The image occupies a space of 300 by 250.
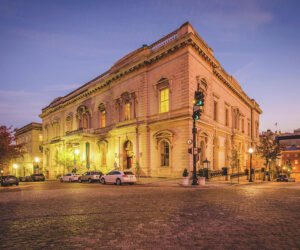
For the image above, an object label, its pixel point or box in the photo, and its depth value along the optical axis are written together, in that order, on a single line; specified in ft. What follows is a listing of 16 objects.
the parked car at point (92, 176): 90.58
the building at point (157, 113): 85.30
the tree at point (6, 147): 121.49
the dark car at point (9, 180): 95.30
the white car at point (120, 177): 73.10
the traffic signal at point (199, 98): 57.93
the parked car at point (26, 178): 137.24
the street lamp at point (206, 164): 77.25
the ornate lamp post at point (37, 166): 185.74
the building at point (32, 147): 203.86
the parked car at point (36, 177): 135.44
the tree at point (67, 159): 131.54
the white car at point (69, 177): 103.86
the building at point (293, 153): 304.79
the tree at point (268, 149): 135.03
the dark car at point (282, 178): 132.75
